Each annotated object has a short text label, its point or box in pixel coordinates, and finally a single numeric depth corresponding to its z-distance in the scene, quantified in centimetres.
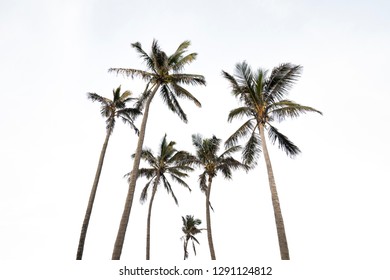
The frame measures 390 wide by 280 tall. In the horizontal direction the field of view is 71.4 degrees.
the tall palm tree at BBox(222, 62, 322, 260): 1459
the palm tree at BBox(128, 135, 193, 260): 2528
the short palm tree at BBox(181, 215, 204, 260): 4450
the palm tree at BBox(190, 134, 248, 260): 2384
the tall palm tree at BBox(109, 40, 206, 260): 1591
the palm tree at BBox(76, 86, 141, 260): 2028
